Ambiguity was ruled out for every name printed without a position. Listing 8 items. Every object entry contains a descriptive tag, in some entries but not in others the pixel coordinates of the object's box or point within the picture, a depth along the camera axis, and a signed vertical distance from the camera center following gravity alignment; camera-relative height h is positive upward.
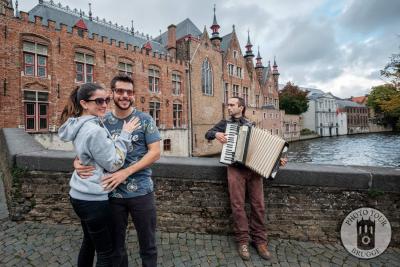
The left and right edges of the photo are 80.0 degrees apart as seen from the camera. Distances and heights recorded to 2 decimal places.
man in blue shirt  1.93 -0.40
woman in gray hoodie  1.65 -0.12
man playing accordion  2.77 -0.83
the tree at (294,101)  48.19 +6.35
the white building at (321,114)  53.81 +4.07
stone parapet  2.94 -0.80
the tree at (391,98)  14.62 +2.00
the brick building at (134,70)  13.34 +5.07
